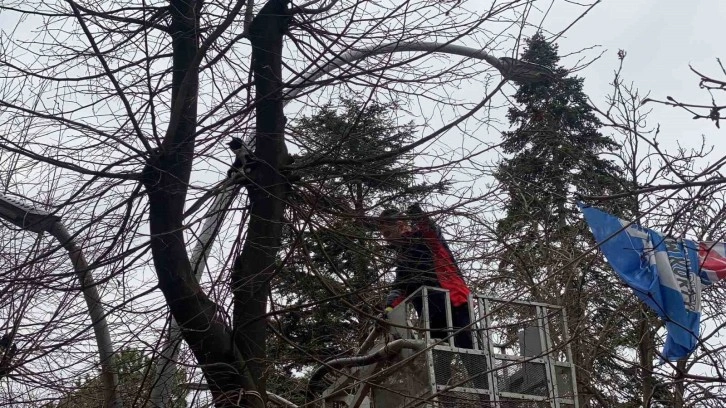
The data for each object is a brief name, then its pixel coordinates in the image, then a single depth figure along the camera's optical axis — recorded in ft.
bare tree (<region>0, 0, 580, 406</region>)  20.08
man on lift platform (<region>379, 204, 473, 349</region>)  24.00
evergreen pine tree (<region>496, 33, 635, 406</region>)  35.53
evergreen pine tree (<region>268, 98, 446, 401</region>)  22.85
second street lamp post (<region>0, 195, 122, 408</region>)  20.80
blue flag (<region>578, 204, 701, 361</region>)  26.17
